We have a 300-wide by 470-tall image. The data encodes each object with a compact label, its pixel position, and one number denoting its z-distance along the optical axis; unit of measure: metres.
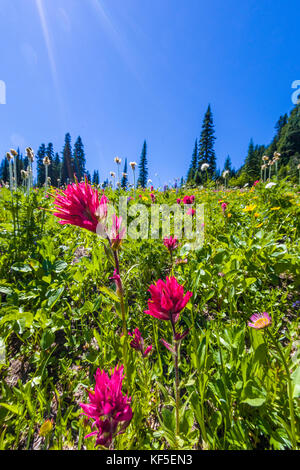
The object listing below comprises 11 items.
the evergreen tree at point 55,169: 48.68
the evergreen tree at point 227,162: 57.41
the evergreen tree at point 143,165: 52.66
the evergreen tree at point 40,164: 43.75
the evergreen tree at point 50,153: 48.22
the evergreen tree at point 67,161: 48.50
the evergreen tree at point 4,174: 45.00
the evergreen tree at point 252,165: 23.17
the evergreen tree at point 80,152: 51.00
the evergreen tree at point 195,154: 42.58
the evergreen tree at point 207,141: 32.72
